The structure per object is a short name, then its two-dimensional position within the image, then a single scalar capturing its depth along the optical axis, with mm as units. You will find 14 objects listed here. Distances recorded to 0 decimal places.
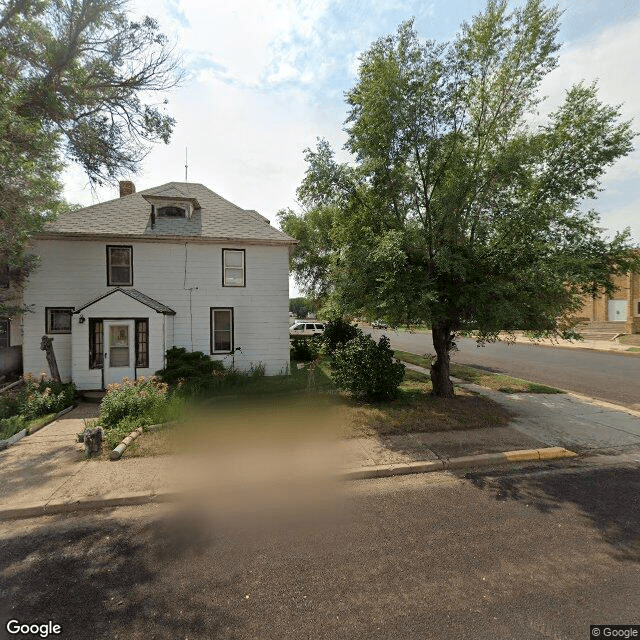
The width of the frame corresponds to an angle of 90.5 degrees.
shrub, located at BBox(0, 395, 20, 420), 8430
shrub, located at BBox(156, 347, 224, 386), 10961
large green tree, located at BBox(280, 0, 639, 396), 7395
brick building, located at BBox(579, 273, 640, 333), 33875
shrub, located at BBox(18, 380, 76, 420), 8594
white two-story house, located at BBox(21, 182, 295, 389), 11266
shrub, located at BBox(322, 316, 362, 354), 17469
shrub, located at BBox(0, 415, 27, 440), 7082
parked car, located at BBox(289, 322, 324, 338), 27984
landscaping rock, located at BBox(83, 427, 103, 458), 6164
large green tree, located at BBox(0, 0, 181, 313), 7242
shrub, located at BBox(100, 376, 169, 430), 7492
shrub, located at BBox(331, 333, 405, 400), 8969
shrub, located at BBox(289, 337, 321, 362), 17469
